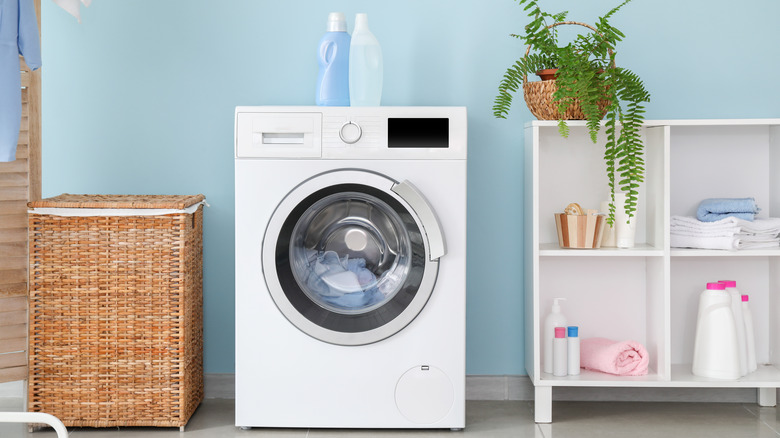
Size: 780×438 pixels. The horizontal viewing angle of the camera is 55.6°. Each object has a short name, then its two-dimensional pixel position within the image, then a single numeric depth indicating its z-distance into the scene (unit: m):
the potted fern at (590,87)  2.19
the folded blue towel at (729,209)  2.41
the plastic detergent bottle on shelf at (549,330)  2.46
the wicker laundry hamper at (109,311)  2.23
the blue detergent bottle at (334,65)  2.37
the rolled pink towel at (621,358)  2.40
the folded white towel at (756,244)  2.39
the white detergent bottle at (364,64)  2.33
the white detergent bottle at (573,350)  2.41
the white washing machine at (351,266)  2.20
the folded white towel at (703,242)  2.36
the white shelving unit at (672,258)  2.58
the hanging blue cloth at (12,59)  2.11
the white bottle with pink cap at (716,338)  2.36
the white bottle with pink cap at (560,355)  2.40
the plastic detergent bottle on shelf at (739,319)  2.39
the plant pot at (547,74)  2.33
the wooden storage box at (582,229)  2.37
